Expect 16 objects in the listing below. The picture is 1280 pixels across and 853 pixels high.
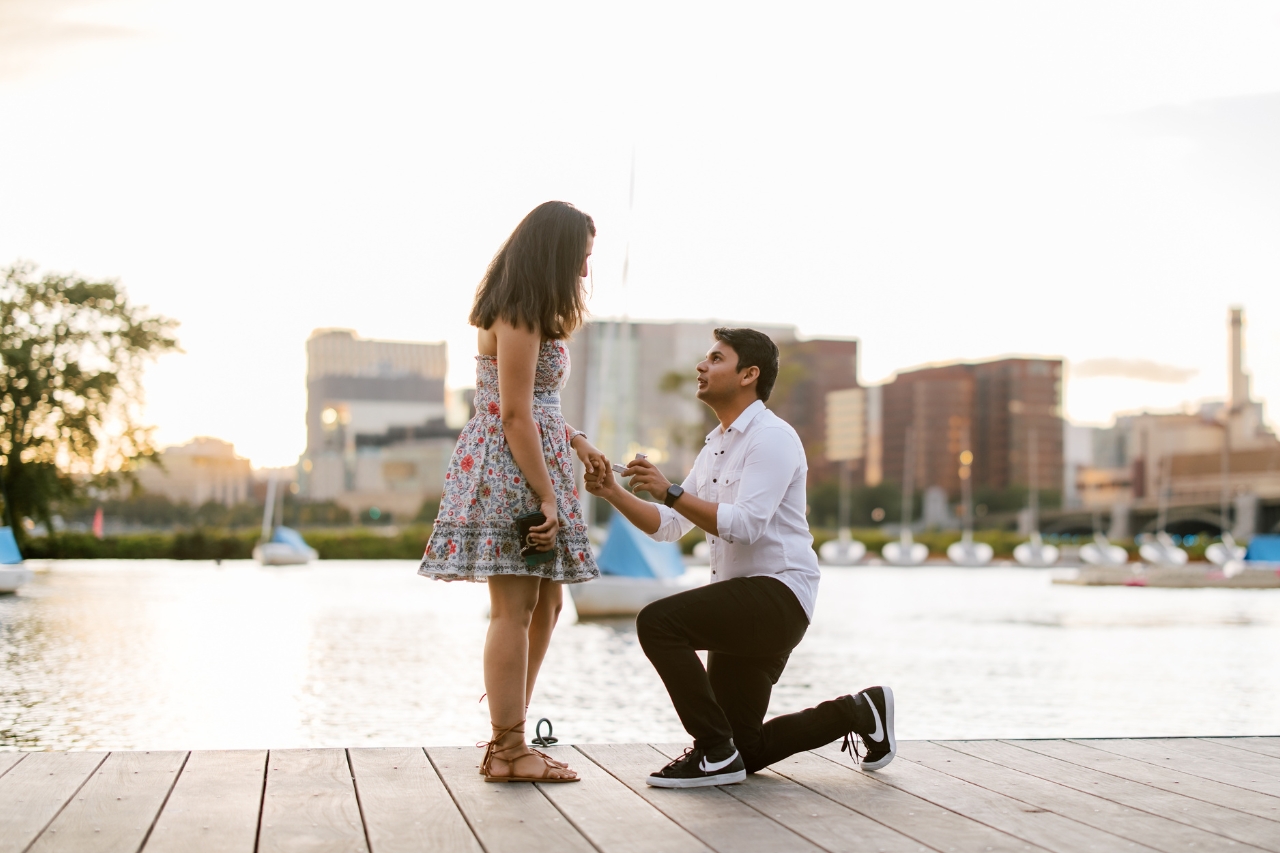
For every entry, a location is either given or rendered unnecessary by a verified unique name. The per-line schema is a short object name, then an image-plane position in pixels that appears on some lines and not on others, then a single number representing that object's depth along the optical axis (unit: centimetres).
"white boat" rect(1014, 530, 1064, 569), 5788
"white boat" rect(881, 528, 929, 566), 5834
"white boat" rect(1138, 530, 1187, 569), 5016
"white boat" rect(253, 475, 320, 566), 4428
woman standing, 314
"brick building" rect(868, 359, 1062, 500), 12744
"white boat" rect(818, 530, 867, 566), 5803
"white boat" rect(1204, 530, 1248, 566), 4903
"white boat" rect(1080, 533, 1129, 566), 5019
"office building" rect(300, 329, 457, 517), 9381
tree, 3359
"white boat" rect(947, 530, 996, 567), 5931
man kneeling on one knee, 315
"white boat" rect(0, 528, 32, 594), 2245
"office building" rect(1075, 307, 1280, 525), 9050
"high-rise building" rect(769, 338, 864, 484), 11506
